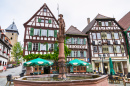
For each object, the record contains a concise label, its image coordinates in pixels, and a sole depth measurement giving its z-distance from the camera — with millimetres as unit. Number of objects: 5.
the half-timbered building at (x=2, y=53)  24734
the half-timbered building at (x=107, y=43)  21922
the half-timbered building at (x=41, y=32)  19103
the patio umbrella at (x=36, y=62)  11568
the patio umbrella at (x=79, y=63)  12772
